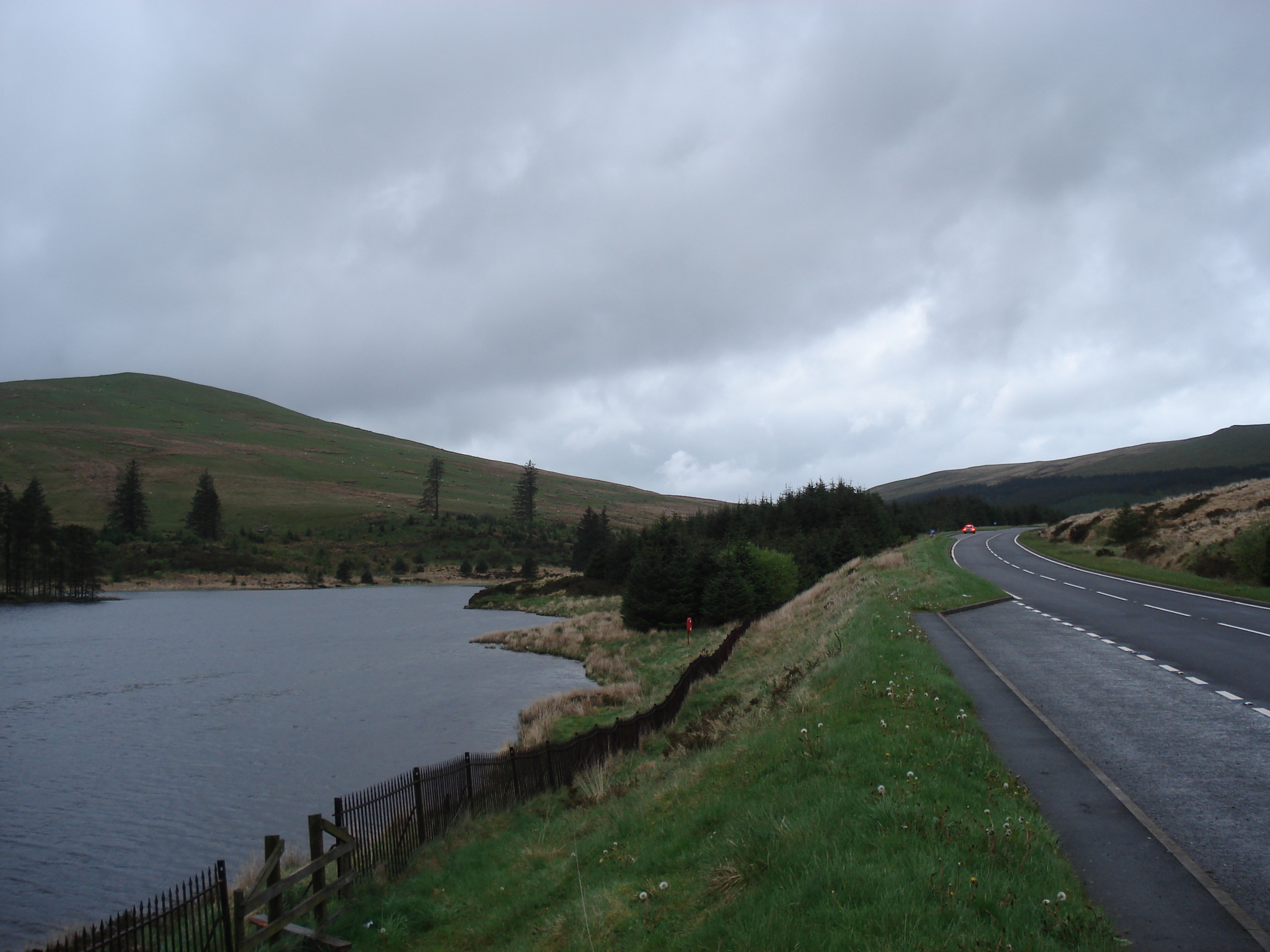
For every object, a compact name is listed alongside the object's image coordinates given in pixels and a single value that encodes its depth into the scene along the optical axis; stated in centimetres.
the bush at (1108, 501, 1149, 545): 5222
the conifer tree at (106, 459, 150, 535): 12375
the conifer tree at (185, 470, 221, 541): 12650
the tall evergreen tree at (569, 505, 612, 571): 11338
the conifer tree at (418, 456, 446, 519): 16212
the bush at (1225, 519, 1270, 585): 2969
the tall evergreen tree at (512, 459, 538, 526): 16212
